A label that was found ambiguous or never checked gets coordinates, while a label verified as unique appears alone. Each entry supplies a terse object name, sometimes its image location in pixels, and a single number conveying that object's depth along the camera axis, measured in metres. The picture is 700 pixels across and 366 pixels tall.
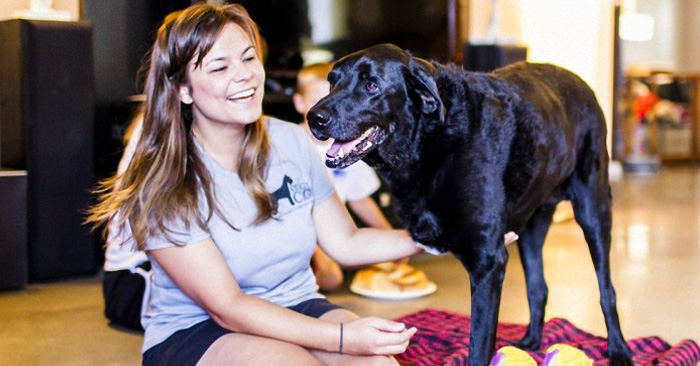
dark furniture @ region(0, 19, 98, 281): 3.28
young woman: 1.63
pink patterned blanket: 2.10
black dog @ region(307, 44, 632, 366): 1.49
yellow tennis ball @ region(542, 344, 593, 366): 1.65
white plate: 3.02
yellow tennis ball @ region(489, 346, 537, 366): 1.62
